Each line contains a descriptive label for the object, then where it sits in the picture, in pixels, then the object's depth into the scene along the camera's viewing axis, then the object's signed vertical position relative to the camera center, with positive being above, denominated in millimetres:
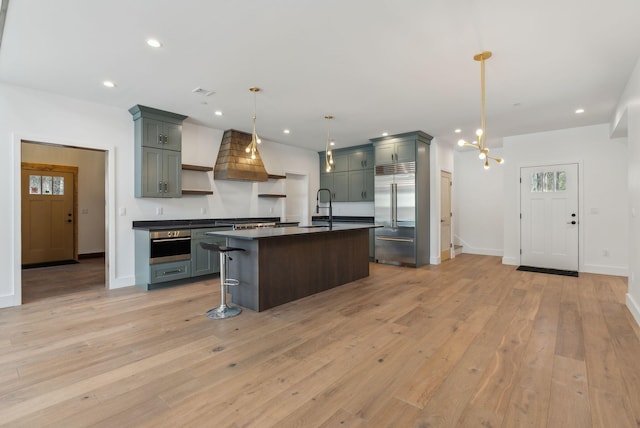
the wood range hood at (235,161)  5820 +1024
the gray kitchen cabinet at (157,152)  4777 +985
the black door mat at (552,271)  5648 -1071
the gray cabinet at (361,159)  7375 +1324
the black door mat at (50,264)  6418 -1061
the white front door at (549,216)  5902 -46
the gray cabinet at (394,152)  6355 +1310
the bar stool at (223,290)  3530 -885
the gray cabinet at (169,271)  4570 -868
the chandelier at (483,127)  3133 +1010
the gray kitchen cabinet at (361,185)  7367 +686
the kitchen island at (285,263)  3689 -652
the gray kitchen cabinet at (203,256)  5023 -689
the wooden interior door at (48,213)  6586 +30
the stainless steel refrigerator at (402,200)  6328 +283
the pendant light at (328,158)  5090 +936
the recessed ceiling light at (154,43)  2836 +1583
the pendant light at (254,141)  3996 +988
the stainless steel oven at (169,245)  4582 -477
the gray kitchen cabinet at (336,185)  7789 +746
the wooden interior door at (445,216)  6926 -48
